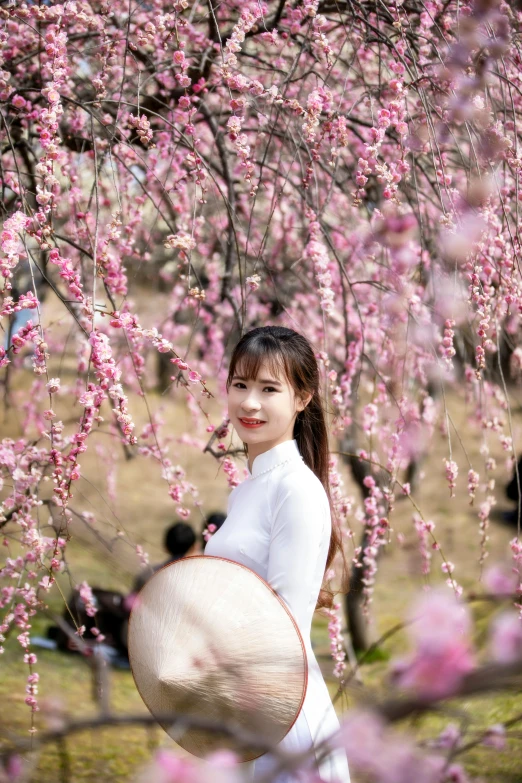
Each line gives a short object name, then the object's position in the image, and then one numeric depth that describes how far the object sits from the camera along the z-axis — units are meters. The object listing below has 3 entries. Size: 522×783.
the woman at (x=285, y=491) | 3.39
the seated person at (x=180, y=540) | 6.18
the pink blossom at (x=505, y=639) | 2.61
